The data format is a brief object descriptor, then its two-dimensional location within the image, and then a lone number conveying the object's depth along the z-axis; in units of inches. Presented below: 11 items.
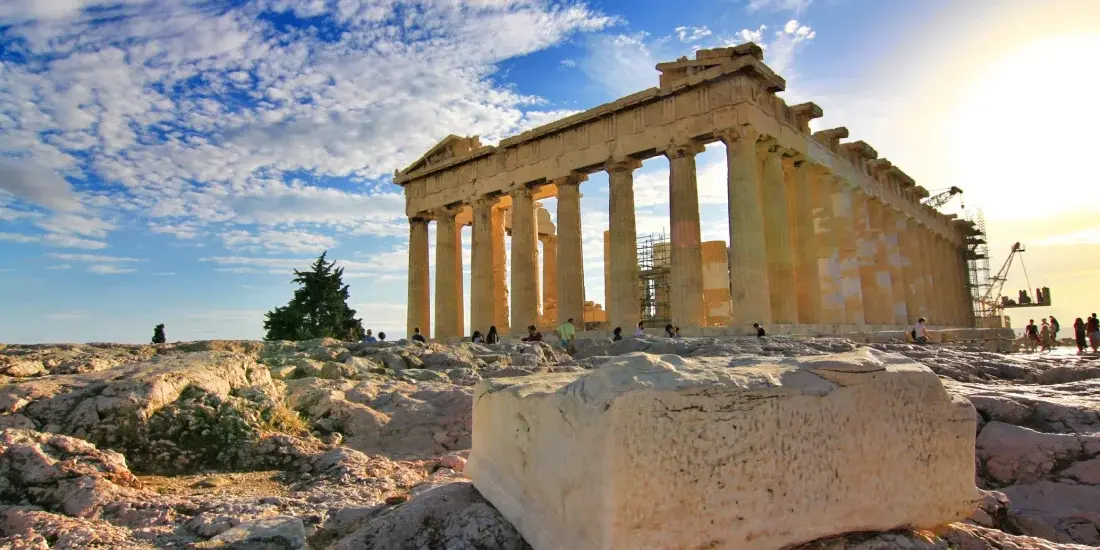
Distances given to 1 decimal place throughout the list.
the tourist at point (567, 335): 681.0
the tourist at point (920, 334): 681.0
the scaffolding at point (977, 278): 1638.8
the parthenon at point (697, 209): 767.1
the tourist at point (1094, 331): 733.9
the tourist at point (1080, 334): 772.0
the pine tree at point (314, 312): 1195.3
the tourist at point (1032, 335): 902.4
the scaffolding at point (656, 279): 1200.2
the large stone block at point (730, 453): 103.1
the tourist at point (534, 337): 733.1
